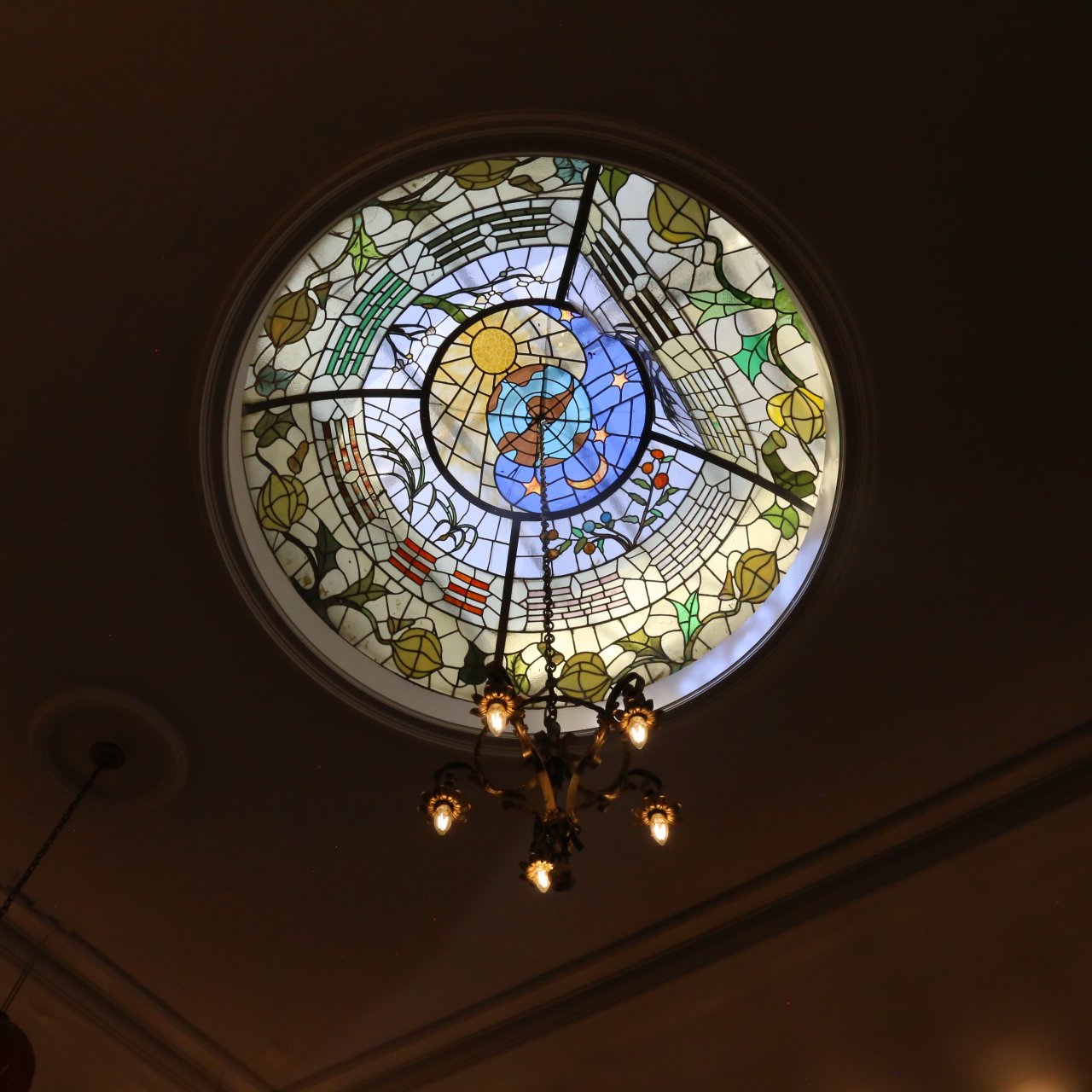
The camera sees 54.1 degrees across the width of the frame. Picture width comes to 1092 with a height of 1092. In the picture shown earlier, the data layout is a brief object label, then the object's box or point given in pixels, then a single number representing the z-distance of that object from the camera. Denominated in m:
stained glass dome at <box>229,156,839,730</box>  5.33
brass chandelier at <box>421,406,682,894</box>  3.75
